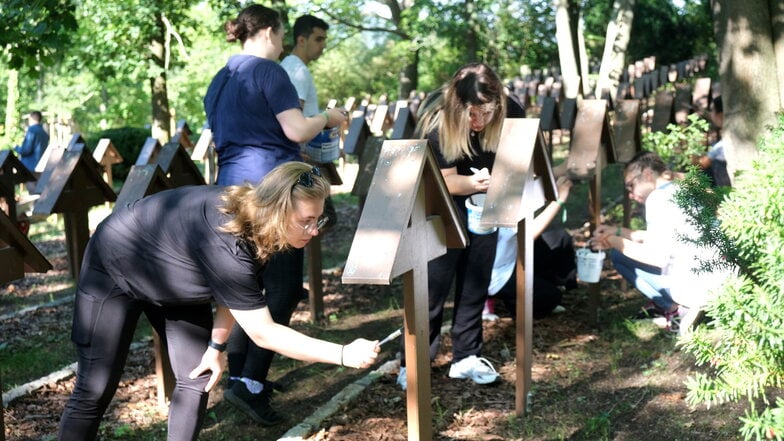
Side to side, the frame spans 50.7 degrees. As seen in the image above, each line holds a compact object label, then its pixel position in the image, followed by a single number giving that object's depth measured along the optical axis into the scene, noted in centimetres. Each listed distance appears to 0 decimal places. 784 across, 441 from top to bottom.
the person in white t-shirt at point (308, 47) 464
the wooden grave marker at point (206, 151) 859
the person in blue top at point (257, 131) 382
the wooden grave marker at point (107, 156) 970
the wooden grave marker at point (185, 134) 1095
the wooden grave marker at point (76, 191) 477
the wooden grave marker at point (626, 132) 608
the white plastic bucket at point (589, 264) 503
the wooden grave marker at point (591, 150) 526
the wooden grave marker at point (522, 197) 352
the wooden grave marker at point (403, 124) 615
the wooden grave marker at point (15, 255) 308
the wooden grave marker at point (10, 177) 610
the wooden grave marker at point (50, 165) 633
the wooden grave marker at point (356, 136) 627
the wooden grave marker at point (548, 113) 643
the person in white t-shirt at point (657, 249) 445
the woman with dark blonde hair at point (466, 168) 394
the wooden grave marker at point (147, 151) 594
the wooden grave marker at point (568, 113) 625
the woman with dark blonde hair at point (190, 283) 264
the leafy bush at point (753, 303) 200
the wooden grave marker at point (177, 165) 479
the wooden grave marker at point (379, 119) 1041
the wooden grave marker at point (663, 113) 758
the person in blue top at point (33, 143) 1309
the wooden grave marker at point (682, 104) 776
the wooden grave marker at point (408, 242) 264
